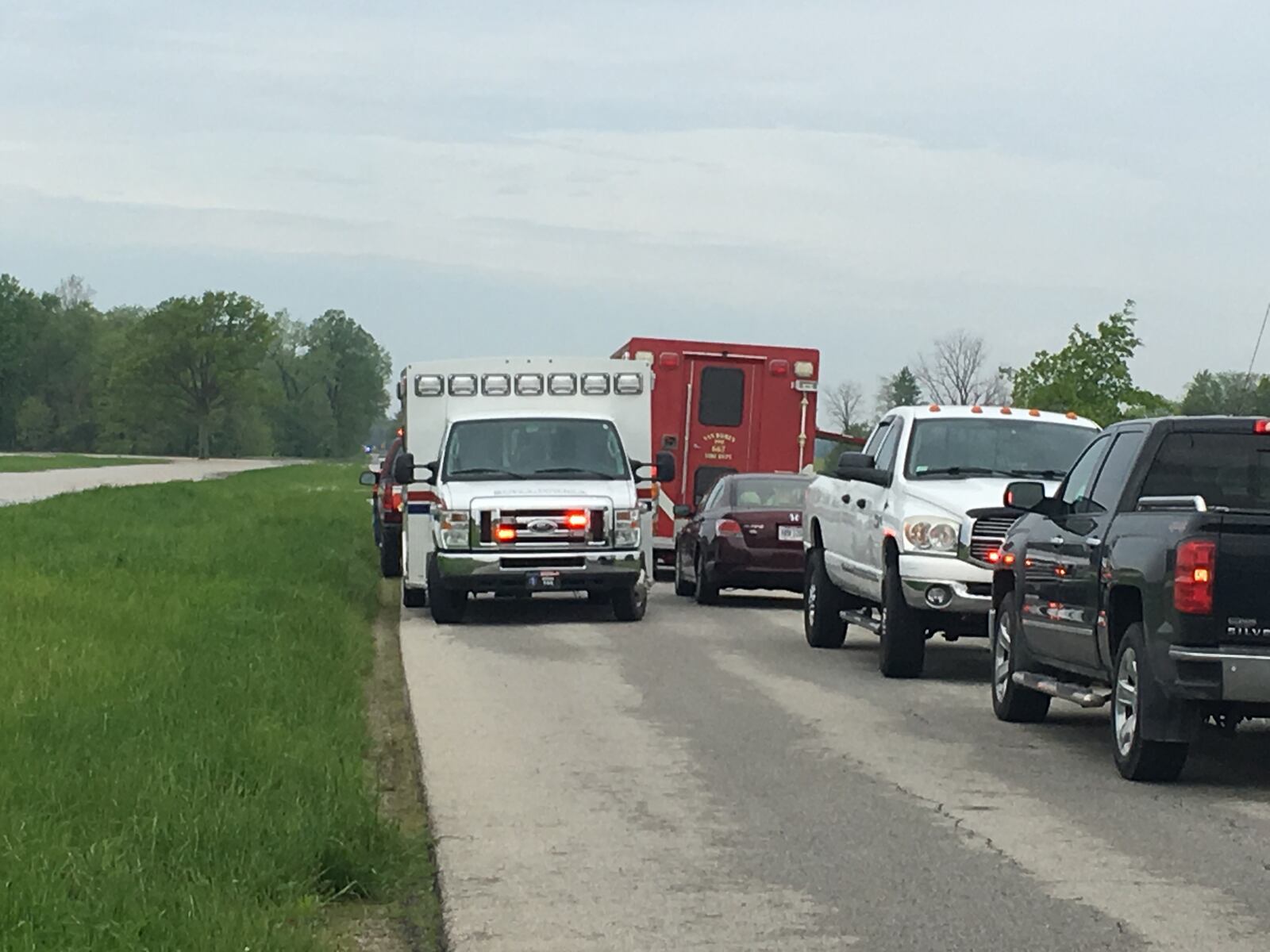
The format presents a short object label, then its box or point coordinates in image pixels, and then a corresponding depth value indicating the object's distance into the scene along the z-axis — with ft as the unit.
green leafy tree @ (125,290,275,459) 526.16
